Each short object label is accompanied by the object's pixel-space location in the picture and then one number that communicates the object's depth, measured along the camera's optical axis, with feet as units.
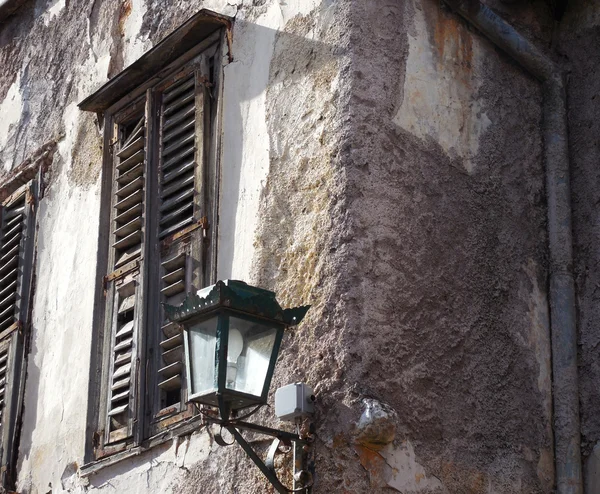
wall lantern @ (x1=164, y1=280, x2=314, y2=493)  15.87
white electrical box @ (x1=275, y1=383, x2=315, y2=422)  16.66
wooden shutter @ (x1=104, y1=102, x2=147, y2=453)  19.94
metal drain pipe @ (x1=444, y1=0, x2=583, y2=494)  18.49
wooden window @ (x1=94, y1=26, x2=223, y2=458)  19.57
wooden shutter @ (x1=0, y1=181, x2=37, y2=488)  22.65
